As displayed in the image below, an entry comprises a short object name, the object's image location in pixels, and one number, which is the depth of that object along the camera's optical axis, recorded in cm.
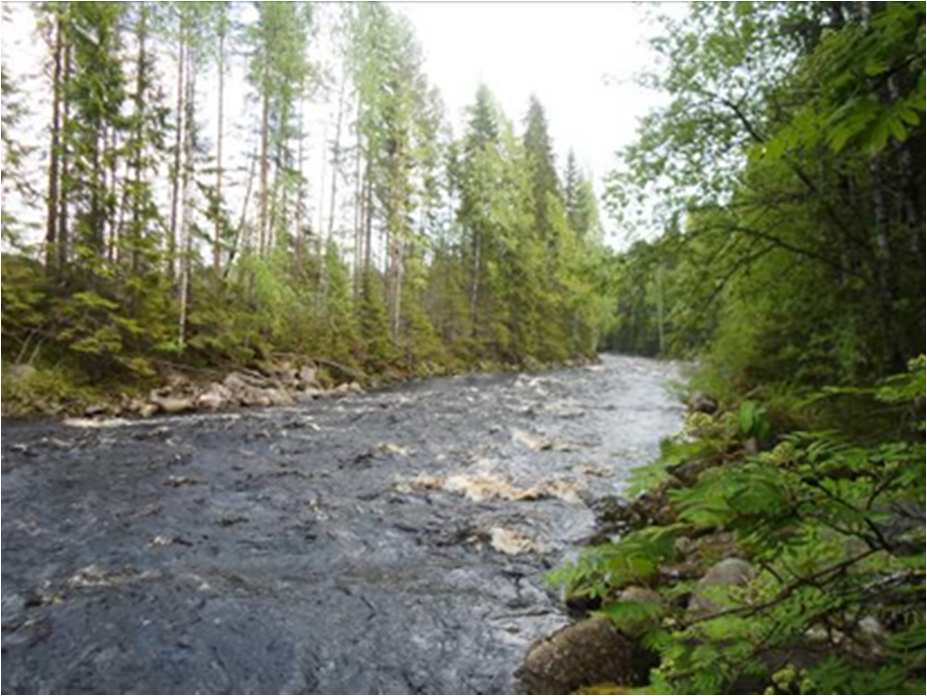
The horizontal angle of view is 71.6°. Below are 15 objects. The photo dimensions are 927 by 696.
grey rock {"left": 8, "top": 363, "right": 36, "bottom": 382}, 1155
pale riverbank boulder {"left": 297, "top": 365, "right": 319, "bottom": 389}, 1675
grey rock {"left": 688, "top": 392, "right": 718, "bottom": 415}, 1185
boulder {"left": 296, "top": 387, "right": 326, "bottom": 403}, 1528
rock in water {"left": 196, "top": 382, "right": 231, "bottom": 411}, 1298
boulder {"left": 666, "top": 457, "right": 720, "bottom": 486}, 644
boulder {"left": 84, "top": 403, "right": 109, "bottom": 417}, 1143
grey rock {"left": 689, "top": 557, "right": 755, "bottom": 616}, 355
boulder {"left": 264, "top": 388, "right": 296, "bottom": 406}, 1416
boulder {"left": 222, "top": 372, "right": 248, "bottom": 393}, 1433
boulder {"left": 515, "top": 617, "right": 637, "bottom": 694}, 340
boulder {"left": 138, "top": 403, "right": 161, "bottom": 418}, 1182
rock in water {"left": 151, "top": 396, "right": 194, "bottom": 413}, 1227
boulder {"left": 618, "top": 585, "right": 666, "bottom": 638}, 360
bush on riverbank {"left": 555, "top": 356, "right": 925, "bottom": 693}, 149
